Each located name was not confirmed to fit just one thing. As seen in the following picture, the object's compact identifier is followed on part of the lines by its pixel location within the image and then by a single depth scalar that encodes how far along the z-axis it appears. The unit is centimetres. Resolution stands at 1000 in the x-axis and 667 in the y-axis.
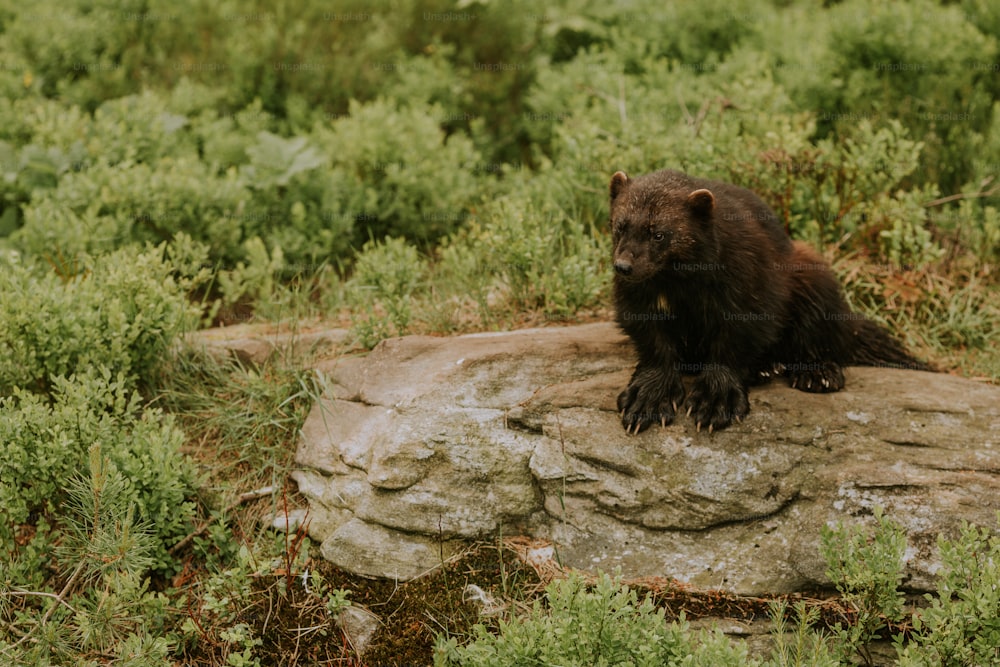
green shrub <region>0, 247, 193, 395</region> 814
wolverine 723
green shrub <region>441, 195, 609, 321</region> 948
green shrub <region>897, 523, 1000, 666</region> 573
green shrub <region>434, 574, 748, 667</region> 573
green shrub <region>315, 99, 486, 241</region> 1193
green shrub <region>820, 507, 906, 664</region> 611
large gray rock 700
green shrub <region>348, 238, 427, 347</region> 918
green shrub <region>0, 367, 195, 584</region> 729
